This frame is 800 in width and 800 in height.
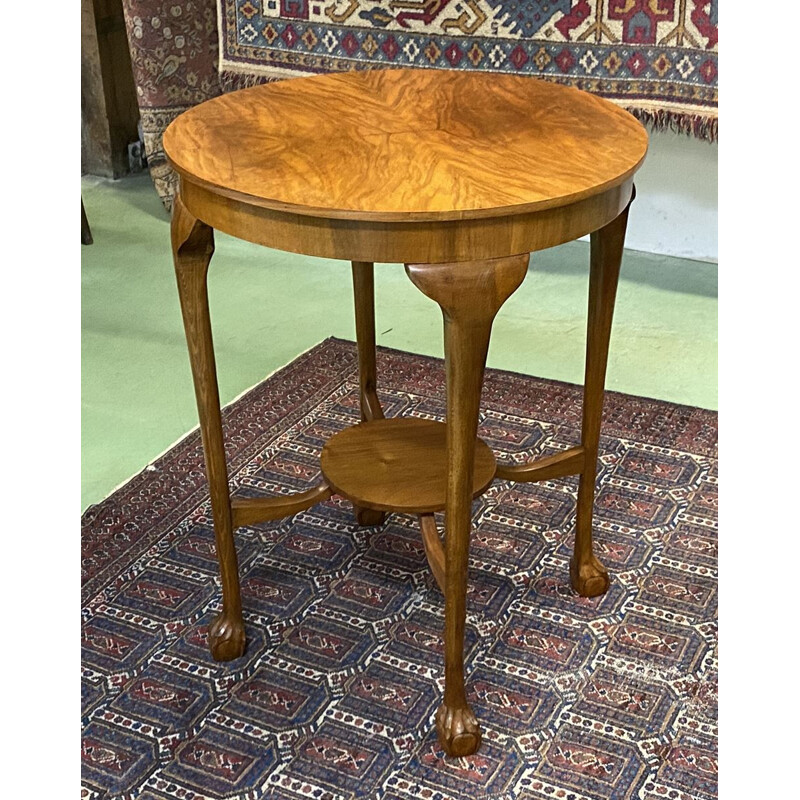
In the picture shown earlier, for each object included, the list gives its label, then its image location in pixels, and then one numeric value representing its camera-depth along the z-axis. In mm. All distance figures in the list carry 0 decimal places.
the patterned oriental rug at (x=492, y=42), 3133
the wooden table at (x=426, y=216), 1480
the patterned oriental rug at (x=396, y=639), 1772
